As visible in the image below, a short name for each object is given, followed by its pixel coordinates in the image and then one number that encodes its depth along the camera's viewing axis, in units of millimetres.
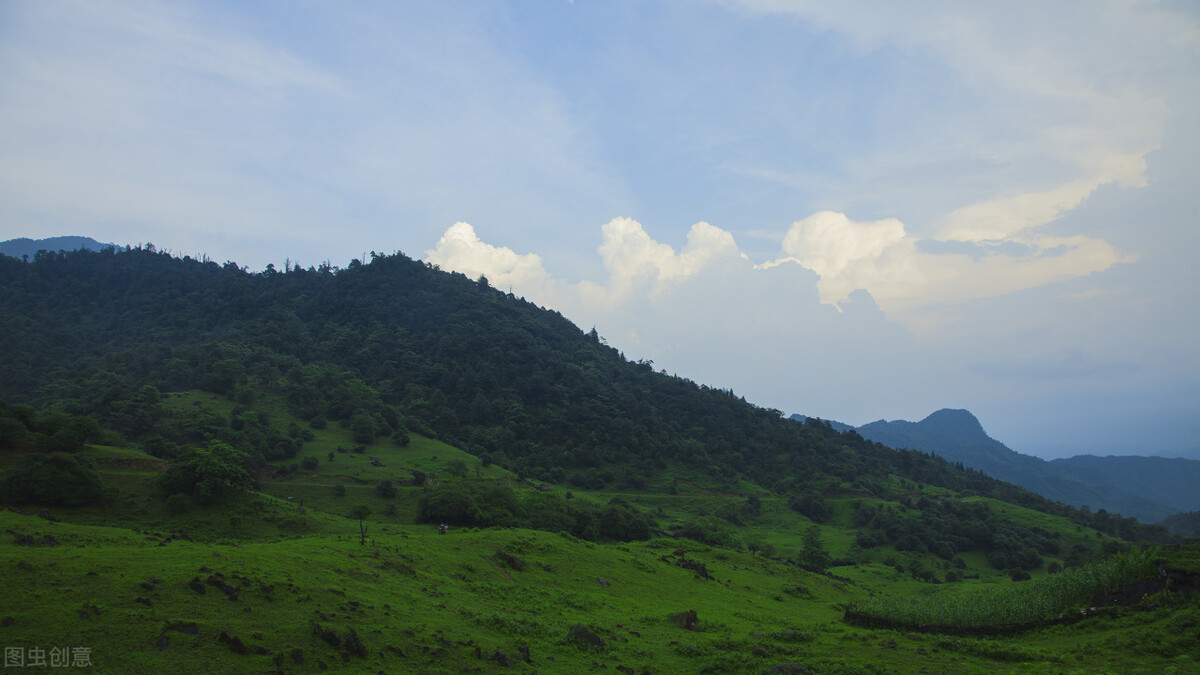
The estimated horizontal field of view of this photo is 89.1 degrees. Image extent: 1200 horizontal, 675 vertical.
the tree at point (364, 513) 40422
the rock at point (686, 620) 27856
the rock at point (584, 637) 22750
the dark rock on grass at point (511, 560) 33228
